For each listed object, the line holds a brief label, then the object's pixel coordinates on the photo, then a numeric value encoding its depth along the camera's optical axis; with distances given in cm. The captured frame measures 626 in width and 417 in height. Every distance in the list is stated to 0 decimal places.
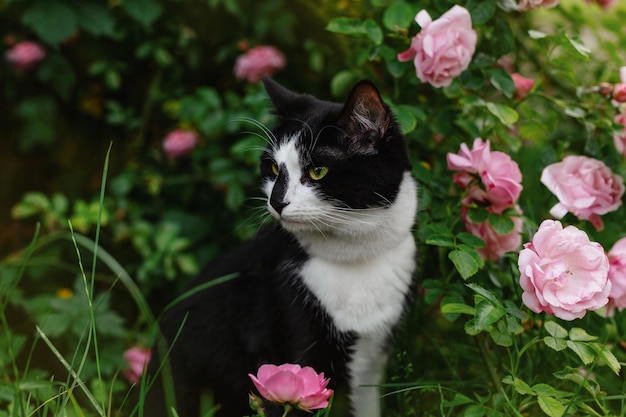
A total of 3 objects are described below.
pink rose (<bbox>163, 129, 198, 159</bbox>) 215
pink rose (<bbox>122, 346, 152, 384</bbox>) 199
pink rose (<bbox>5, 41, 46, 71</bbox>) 217
